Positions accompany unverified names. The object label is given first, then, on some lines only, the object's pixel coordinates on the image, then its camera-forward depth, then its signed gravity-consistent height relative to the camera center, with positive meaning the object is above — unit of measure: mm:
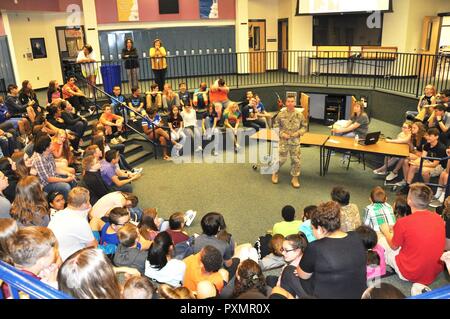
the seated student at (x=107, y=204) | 4914 -1918
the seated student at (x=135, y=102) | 9359 -1411
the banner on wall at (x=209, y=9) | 13414 +884
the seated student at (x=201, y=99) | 10206 -1485
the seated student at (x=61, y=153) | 6254 -1745
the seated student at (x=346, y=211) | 4352 -1857
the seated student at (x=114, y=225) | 4145 -1875
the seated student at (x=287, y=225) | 4398 -2005
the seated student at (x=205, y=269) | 3246 -1844
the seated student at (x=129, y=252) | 3799 -1934
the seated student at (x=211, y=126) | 9234 -1973
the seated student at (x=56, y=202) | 4682 -1775
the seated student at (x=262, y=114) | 9750 -1831
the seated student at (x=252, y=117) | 9617 -1856
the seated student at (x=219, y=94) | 9764 -1350
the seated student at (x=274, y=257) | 4051 -2158
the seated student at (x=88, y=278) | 2076 -1174
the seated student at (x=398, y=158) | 6910 -2114
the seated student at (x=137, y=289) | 2377 -1421
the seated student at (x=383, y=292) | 2137 -1341
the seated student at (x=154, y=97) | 9930 -1388
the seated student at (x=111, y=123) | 8406 -1673
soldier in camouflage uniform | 6809 -1597
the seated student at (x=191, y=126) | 9070 -1924
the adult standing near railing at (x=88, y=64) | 9969 -563
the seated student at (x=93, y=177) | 5719 -1852
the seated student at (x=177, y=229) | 4266 -1976
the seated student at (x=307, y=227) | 4135 -1923
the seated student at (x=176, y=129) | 8859 -1932
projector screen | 11552 +758
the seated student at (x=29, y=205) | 4145 -1613
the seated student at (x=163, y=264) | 3496 -1886
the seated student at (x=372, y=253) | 3717 -1961
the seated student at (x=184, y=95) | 9986 -1403
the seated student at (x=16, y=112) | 7518 -1281
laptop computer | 6898 -1762
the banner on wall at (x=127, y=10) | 12586 +879
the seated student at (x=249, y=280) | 2986 -1734
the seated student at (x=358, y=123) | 7730 -1680
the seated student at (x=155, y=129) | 8820 -1899
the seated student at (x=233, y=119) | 9203 -1828
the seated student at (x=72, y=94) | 8884 -1112
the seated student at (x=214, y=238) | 3805 -1865
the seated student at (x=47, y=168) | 5652 -1712
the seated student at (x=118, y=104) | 9156 -1387
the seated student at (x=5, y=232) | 2715 -1292
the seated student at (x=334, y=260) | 2650 -1438
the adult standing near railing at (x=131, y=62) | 10367 -569
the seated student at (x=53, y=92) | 8531 -1016
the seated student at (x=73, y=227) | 3775 -1663
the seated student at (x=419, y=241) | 3590 -1817
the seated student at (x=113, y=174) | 6242 -2008
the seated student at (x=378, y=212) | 4371 -1880
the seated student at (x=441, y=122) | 6770 -1522
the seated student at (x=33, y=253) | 2484 -1248
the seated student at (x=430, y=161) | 6148 -1946
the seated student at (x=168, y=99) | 9914 -1430
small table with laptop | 6551 -1860
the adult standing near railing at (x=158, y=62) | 10570 -592
